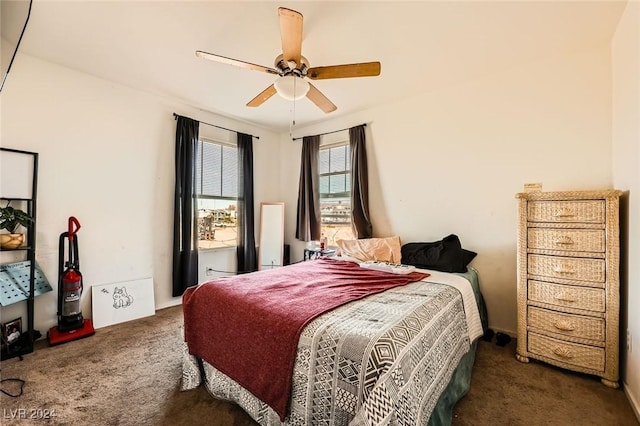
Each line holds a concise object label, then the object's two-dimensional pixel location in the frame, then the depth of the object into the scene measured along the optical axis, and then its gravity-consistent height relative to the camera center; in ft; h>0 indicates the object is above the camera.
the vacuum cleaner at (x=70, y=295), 8.14 -2.57
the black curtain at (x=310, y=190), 13.62 +1.23
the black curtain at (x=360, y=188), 11.57 +1.15
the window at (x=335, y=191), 12.81 +1.11
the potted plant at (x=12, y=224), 7.02 -0.30
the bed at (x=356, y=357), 3.40 -2.25
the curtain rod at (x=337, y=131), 11.87 +4.07
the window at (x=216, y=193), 12.15 +0.98
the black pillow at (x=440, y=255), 8.35 -1.39
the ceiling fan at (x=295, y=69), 5.56 +3.49
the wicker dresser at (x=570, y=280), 6.00 -1.63
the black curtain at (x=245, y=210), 13.32 +0.16
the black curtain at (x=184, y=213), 10.97 +0.00
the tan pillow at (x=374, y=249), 9.62 -1.35
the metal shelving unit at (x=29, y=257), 7.30 -1.32
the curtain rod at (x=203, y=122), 11.08 +4.16
